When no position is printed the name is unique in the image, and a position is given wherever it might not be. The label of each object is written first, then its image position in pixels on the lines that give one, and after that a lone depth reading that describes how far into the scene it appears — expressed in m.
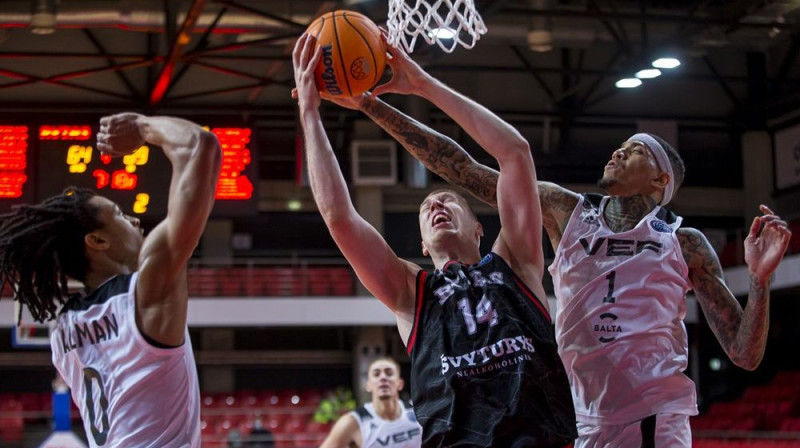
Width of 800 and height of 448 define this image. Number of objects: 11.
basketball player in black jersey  3.19
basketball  3.55
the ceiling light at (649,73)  13.75
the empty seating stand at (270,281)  17.23
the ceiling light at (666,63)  13.31
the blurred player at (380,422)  7.84
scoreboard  12.03
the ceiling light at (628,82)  14.46
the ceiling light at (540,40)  15.50
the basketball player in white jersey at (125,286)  2.93
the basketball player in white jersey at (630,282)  3.84
